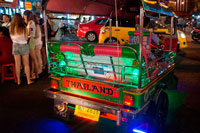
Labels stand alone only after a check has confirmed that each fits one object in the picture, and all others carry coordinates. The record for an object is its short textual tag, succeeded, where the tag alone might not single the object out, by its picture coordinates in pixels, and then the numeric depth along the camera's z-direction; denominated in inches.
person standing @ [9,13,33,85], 199.9
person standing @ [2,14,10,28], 272.9
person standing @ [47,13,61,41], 282.5
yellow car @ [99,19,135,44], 357.4
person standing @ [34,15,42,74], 238.5
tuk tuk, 106.3
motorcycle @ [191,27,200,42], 656.3
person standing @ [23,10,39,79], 215.6
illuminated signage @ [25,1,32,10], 574.6
